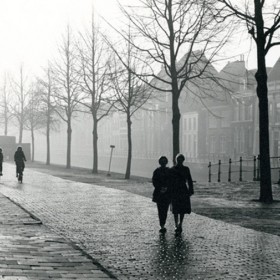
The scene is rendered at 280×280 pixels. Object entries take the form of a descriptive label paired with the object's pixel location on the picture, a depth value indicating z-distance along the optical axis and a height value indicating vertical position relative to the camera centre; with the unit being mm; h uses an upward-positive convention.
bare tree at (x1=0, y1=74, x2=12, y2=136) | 54500 +5810
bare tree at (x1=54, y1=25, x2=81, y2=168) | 36938 +5301
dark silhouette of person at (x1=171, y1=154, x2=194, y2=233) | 9719 -545
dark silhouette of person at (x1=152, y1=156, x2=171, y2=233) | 9758 -512
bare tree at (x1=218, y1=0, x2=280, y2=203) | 14938 +2778
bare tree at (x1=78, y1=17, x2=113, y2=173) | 32344 +5188
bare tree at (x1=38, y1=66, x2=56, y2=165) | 39291 +4727
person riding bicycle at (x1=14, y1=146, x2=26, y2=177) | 23547 +1
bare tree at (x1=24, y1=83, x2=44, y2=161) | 46212 +4086
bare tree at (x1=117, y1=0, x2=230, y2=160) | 19500 +4341
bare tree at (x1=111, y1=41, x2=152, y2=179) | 27719 +3464
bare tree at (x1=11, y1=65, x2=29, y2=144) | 50338 +5639
